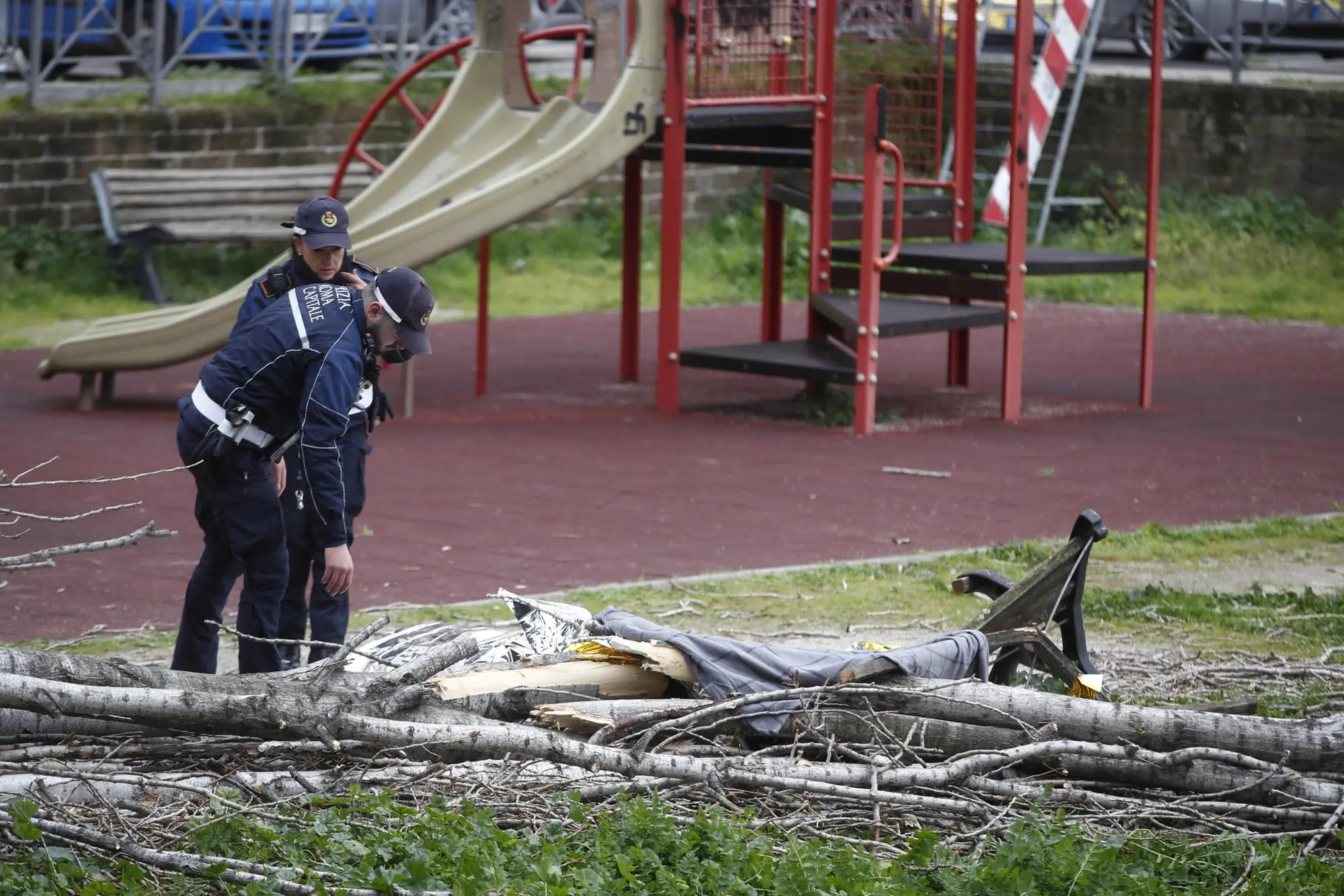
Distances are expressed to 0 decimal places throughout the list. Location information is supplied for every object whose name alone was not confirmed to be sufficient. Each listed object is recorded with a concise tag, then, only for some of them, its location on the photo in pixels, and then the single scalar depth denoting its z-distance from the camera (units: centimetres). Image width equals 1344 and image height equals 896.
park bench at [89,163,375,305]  3091
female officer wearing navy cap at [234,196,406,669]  1254
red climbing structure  2280
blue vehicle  3222
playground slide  2261
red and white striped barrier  2747
